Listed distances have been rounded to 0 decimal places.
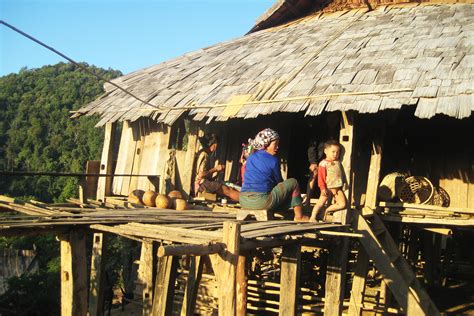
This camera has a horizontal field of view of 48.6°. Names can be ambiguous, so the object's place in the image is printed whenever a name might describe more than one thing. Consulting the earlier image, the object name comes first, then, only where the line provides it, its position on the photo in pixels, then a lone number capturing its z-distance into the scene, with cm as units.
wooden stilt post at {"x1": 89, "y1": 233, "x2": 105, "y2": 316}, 764
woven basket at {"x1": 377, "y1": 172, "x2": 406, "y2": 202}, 779
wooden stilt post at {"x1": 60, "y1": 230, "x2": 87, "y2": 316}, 573
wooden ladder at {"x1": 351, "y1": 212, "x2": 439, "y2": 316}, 699
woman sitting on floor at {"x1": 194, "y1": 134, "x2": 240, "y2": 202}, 823
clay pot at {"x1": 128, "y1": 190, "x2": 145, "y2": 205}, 824
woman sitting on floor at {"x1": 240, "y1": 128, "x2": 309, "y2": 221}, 645
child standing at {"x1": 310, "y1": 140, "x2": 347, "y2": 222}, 666
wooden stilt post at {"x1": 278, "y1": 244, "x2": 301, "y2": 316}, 577
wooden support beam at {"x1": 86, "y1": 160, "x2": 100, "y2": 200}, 1027
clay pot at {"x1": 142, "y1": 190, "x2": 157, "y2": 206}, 802
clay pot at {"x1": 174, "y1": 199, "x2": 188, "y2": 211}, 786
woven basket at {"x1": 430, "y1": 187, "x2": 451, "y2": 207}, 788
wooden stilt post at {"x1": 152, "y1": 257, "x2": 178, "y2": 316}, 584
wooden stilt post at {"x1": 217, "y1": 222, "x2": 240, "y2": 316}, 426
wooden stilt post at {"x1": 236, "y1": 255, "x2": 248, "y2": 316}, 669
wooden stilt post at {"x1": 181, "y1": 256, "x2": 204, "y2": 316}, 682
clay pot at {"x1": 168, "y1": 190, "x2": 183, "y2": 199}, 859
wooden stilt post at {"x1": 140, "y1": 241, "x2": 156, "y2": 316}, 738
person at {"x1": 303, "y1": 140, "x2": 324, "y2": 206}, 750
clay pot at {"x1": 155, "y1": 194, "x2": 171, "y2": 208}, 788
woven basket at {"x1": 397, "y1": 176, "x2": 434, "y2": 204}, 780
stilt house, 705
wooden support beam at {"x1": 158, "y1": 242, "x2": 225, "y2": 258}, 385
